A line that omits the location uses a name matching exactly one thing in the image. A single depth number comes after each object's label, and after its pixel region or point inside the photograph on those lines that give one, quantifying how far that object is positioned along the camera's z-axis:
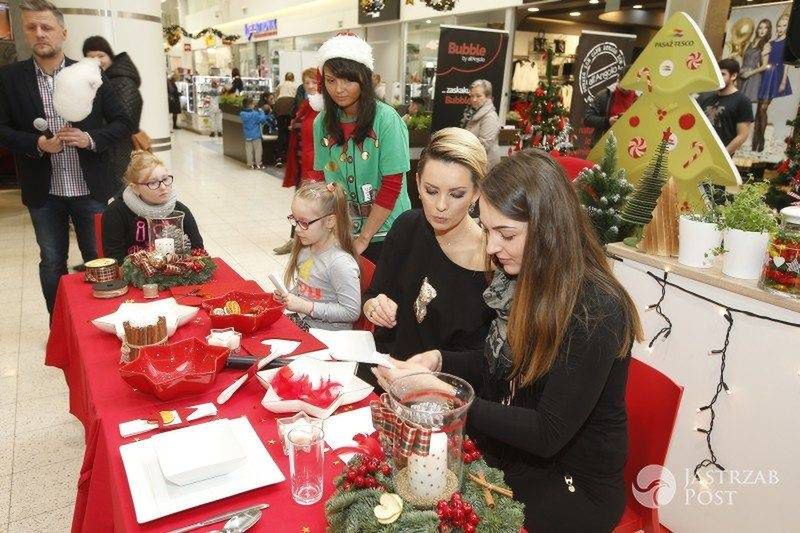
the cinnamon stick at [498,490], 1.02
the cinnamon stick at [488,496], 0.99
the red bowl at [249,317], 1.82
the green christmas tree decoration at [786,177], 4.16
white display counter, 1.77
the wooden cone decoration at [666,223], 2.19
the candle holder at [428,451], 0.96
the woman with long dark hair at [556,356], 1.26
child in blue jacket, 9.77
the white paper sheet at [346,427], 1.29
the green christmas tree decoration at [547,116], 4.90
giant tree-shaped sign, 2.43
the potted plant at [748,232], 1.88
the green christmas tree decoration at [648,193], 2.36
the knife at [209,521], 1.01
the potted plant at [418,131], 7.35
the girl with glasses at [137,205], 2.51
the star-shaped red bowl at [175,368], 1.41
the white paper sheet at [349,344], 1.56
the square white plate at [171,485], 1.05
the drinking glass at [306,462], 1.07
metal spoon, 0.99
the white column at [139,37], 5.02
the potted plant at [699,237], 2.02
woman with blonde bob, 1.80
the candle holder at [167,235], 2.28
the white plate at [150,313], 1.77
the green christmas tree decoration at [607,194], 2.50
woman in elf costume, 2.62
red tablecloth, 1.06
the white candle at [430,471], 0.96
